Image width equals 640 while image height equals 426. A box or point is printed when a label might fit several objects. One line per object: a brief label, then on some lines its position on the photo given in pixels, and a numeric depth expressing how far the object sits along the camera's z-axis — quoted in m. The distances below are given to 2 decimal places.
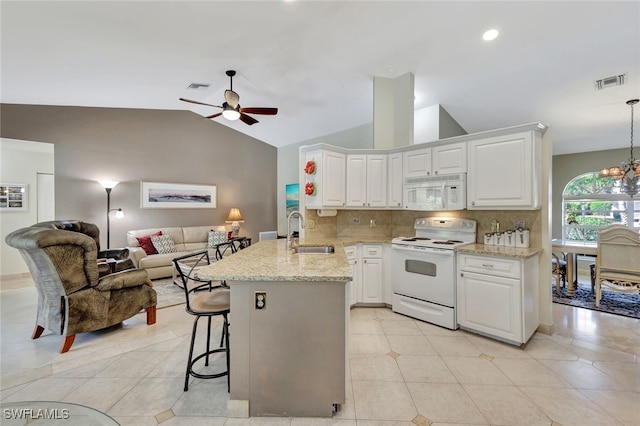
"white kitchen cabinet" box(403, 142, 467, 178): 3.14
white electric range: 2.94
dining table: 3.86
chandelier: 4.54
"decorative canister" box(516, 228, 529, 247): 2.91
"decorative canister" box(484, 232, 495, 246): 3.13
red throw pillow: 5.21
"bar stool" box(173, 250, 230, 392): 1.90
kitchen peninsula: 1.68
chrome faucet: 2.72
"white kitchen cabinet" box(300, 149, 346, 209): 3.56
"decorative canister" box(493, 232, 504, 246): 3.06
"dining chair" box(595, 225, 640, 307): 3.51
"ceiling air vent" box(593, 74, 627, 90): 3.43
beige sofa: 4.89
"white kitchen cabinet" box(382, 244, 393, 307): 3.53
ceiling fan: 3.71
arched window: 6.02
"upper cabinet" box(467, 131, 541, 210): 2.68
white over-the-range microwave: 3.11
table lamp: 6.49
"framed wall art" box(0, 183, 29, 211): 4.90
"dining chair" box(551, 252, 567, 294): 4.18
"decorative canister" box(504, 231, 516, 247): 2.98
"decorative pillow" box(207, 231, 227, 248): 5.98
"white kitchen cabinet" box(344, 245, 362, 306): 3.48
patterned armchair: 2.47
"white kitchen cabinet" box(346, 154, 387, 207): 3.77
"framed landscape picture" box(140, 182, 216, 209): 5.70
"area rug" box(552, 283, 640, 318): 3.51
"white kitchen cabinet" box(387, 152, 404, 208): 3.68
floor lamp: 5.15
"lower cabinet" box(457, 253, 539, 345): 2.54
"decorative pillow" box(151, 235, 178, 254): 5.30
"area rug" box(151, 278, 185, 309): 3.82
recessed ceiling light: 2.79
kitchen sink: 2.60
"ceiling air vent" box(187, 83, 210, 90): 4.26
